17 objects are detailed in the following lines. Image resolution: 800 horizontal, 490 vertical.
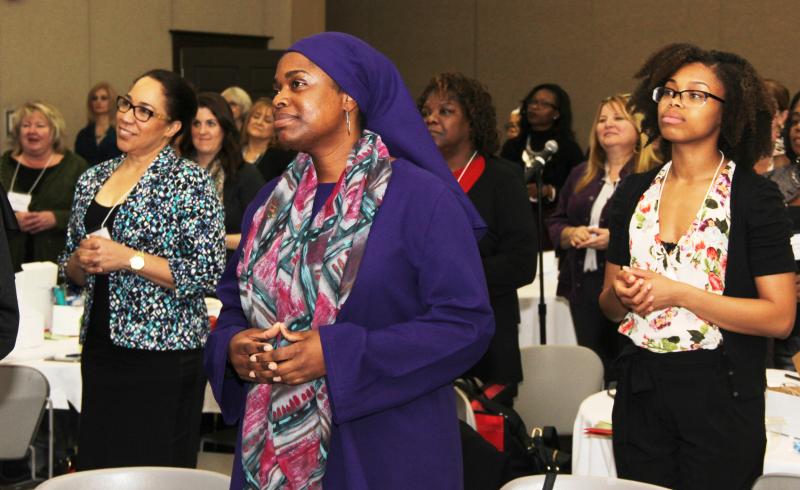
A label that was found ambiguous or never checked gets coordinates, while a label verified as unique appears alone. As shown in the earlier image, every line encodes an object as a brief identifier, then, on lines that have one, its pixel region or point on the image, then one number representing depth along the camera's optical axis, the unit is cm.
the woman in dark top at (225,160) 511
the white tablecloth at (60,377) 420
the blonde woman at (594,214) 524
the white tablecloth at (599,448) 302
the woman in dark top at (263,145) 700
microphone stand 562
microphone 561
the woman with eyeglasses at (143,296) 339
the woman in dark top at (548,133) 808
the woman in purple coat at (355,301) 209
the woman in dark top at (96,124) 974
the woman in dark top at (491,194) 431
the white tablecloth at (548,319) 613
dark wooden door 1106
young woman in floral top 264
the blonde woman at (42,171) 687
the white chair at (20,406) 398
